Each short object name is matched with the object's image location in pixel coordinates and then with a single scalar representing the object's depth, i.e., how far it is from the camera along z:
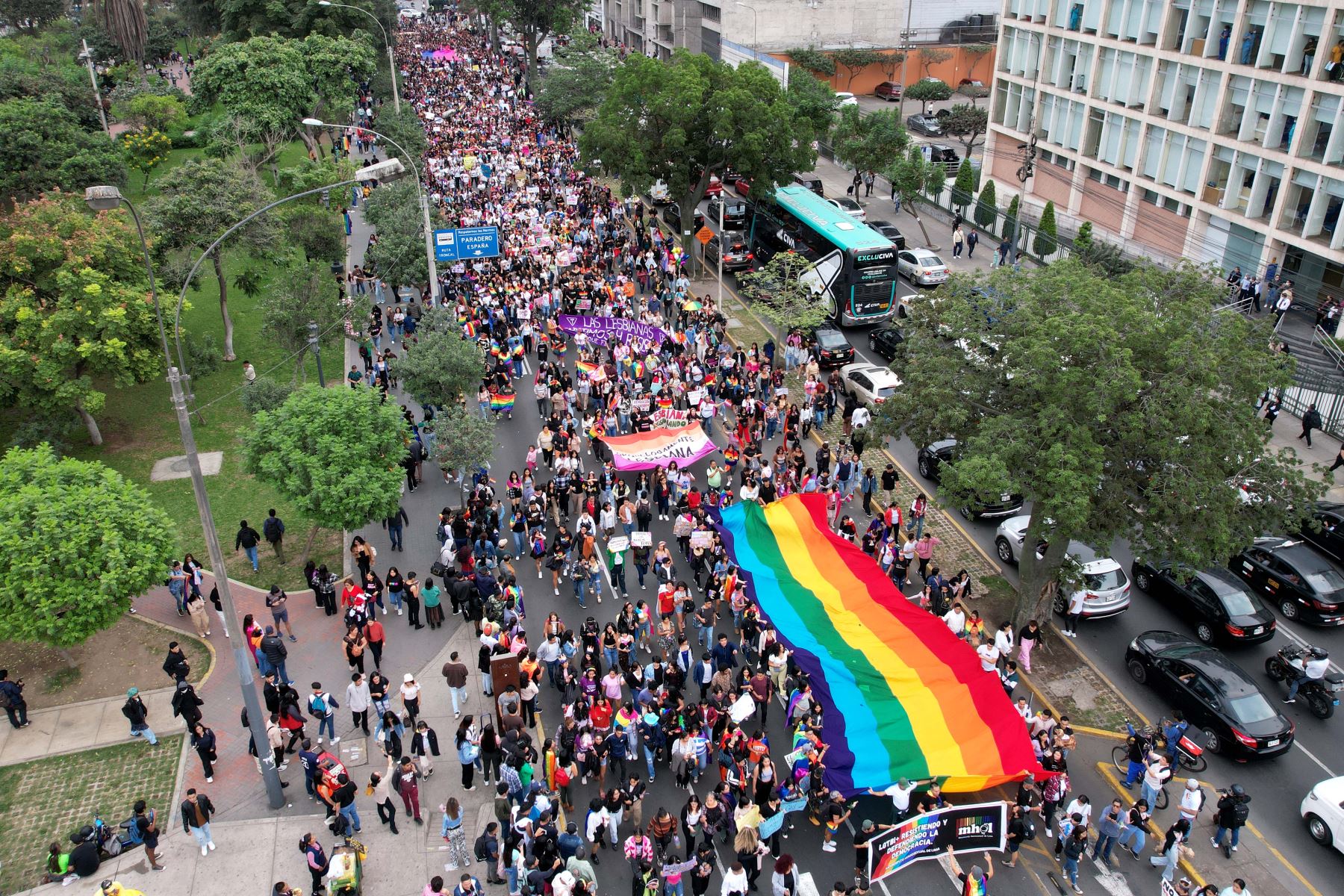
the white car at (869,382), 31.12
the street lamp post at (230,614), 15.04
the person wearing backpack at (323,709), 17.92
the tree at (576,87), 62.19
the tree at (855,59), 79.88
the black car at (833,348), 33.97
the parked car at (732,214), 48.16
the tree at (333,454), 21.27
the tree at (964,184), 52.72
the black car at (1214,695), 18.09
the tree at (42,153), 43.50
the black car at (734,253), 44.44
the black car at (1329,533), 24.30
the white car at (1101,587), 21.91
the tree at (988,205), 50.69
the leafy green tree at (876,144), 52.59
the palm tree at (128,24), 70.06
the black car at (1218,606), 21.06
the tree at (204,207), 31.92
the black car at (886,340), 35.19
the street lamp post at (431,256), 29.66
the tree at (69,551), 18.17
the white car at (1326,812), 16.28
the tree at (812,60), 76.00
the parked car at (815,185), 54.38
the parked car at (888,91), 82.62
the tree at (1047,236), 46.75
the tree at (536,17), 80.44
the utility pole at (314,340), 29.70
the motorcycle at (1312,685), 19.42
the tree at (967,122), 63.91
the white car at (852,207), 49.16
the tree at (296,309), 30.55
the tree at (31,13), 89.75
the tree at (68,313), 26.16
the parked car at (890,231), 46.48
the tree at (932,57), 85.44
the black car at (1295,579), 22.00
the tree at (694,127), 41.84
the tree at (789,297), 33.19
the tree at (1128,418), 18.23
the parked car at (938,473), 23.61
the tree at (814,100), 55.19
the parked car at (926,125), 72.31
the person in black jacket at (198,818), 15.83
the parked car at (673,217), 50.88
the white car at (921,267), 42.47
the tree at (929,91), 74.31
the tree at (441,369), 26.98
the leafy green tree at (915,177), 49.62
